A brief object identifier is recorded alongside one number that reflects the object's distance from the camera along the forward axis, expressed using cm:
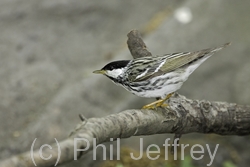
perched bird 877
